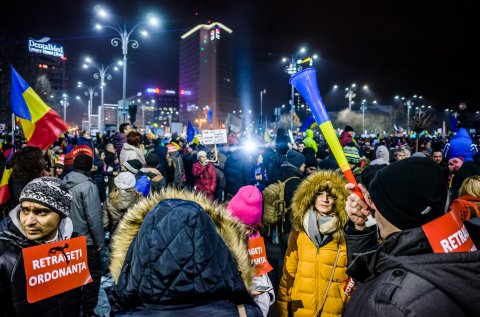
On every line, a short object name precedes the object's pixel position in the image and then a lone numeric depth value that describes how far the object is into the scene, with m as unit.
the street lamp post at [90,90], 34.97
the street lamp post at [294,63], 18.53
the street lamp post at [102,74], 23.61
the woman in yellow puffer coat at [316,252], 3.15
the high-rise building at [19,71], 32.08
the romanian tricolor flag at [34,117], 5.46
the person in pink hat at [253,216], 3.16
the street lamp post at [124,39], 16.45
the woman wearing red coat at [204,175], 8.72
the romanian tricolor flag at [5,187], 4.79
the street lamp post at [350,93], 33.60
